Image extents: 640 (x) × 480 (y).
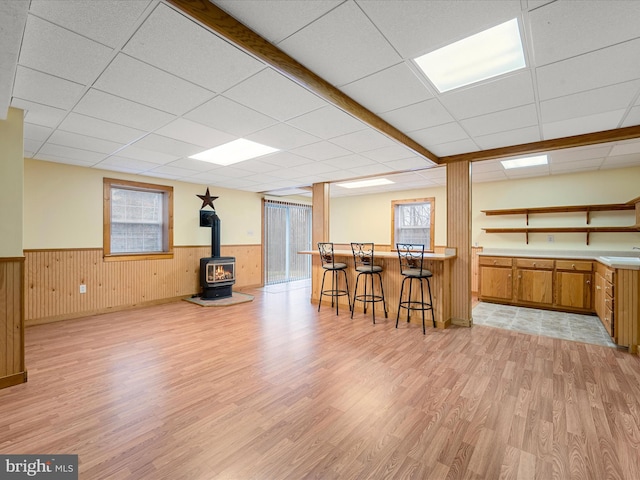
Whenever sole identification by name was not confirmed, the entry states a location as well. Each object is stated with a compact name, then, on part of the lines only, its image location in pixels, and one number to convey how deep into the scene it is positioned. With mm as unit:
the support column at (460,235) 4145
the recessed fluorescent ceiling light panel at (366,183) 5922
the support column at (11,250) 2486
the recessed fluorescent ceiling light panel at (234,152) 3602
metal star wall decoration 6105
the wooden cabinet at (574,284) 4613
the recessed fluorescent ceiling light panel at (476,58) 1757
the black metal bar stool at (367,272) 4401
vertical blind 7680
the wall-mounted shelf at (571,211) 4672
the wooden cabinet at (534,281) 4938
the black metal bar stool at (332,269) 4805
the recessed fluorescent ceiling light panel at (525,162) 4382
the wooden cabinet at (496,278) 5305
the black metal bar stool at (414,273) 3936
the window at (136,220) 5035
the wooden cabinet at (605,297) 3447
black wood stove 5695
